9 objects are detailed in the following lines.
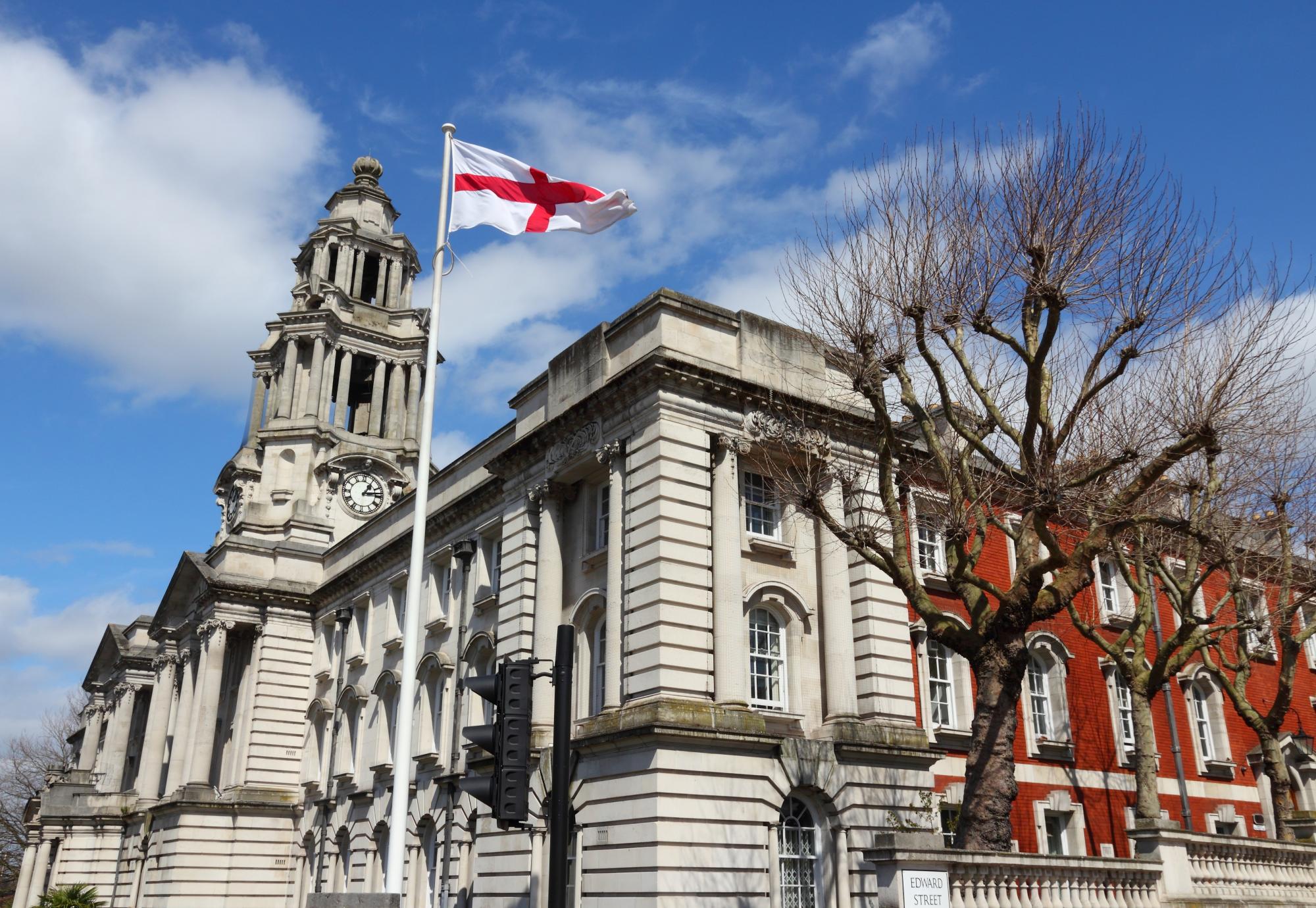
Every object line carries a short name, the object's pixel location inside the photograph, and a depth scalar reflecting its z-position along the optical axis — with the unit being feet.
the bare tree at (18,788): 275.39
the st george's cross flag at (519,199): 67.00
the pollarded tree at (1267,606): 84.53
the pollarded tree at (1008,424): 59.00
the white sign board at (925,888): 49.14
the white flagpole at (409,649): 52.16
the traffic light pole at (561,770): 31.01
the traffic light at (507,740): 31.27
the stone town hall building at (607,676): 73.61
